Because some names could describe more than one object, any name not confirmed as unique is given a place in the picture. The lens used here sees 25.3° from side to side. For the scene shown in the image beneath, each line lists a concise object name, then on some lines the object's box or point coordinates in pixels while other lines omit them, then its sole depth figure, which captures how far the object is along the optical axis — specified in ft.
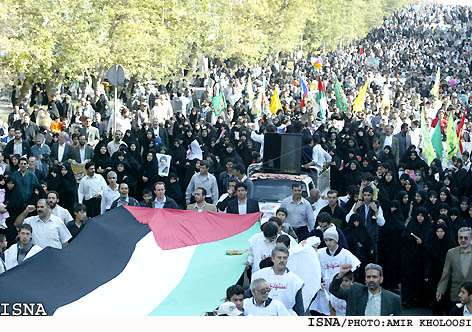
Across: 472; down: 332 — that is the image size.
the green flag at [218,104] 97.14
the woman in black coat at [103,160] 64.54
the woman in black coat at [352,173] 65.10
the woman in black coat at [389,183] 60.00
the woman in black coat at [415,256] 49.73
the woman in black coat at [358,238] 47.96
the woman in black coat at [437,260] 46.79
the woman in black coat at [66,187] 60.44
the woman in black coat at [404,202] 54.95
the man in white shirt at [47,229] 44.60
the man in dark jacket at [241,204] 49.85
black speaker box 64.23
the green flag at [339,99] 105.70
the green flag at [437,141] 78.07
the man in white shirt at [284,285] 34.60
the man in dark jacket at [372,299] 32.19
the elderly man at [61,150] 65.87
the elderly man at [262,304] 31.40
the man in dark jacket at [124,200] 51.21
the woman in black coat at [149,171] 64.59
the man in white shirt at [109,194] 53.83
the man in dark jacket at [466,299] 32.04
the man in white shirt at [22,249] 40.37
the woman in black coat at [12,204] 53.72
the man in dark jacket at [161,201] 51.34
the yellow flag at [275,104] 101.40
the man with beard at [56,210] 47.03
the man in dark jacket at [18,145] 67.31
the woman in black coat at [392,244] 52.13
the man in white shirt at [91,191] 56.90
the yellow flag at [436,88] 122.11
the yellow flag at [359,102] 104.63
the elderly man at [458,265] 42.16
